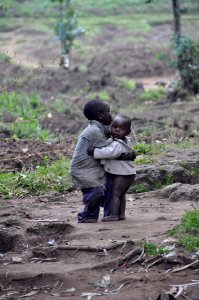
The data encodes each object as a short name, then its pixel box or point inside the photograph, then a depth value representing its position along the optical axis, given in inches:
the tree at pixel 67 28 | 1634.6
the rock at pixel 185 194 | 574.0
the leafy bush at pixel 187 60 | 1277.0
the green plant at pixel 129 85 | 1498.4
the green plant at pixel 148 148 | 727.6
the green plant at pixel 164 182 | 647.1
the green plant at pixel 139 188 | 640.1
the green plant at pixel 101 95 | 1333.2
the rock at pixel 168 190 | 596.6
